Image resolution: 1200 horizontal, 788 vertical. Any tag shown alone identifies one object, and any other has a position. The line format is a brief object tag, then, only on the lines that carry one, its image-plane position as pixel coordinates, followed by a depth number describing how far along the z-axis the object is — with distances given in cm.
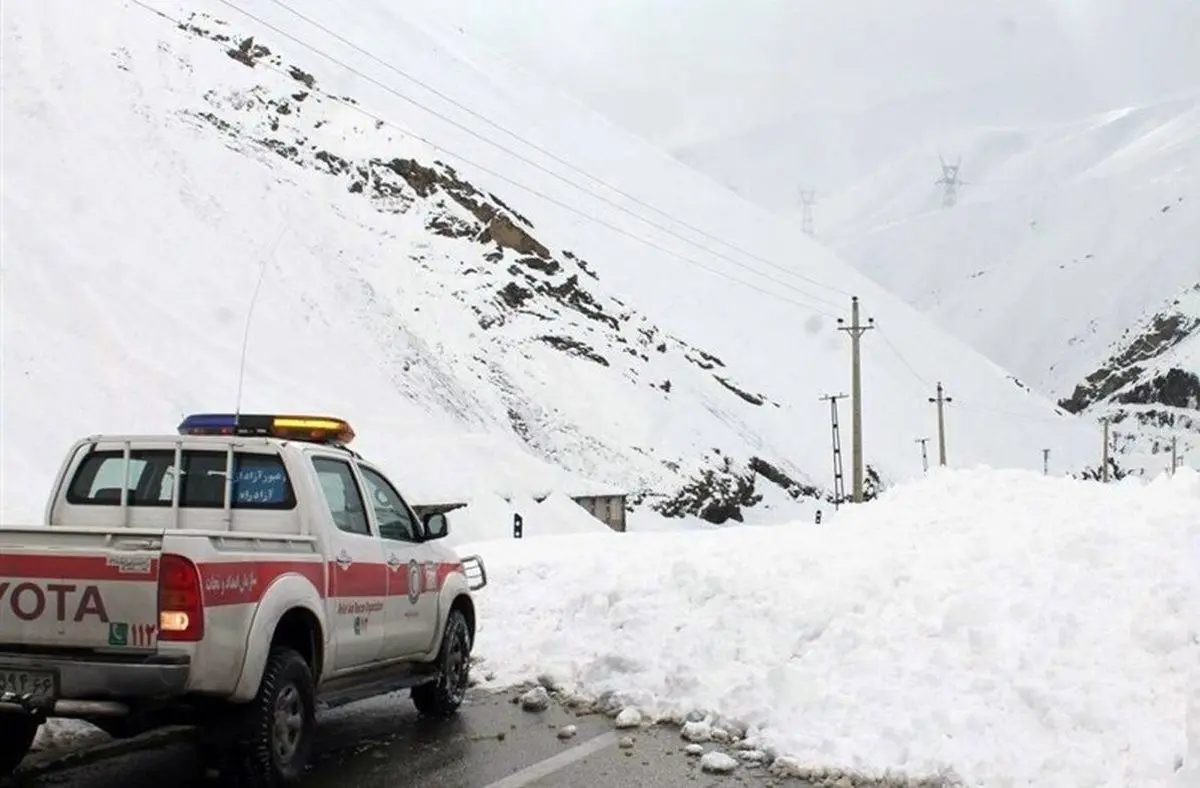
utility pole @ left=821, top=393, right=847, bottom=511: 5766
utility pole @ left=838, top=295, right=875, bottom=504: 4034
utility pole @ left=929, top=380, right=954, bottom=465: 5972
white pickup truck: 568
